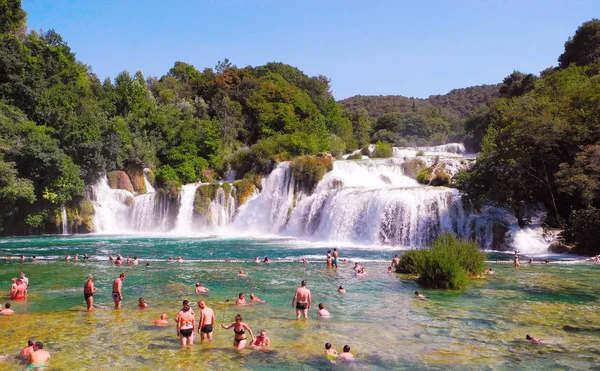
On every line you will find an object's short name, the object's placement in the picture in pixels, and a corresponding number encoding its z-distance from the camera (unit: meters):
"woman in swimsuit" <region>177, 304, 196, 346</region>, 10.74
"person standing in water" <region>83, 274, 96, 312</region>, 14.00
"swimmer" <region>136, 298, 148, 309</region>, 14.49
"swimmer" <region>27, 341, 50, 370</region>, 9.37
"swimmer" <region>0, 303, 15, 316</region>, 13.72
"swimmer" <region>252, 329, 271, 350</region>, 10.70
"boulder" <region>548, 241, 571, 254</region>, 25.34
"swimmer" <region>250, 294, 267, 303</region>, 15.28
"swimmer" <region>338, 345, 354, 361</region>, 9.91
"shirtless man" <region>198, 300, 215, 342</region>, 11.06
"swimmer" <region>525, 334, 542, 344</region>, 10.73
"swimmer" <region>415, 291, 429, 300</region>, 15.62
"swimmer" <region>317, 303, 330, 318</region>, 13.44
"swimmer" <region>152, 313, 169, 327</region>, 12.52
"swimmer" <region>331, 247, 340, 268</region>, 21.81
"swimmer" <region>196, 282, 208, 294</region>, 16.56
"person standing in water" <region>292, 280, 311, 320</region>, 13.18
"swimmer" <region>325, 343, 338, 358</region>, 9.94
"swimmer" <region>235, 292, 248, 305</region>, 14.83
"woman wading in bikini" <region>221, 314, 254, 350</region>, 10.72
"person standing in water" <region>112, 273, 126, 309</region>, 14.45
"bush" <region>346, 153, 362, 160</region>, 52.76
